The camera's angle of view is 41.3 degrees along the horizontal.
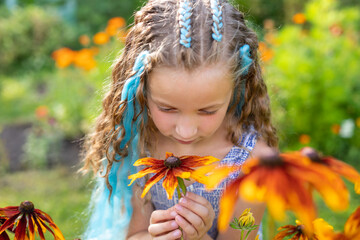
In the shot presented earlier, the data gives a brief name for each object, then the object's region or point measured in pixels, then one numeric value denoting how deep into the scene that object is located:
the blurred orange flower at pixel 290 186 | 0.56
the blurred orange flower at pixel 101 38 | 3.87
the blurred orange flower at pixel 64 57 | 4.00
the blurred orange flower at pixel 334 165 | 0.63
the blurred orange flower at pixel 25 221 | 0.83
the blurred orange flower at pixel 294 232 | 0.85
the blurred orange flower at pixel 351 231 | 0.67
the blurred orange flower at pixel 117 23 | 4.01
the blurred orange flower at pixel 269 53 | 3.72
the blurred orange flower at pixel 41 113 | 3.68
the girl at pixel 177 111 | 1.15
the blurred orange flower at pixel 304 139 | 3.52
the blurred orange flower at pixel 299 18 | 3.78
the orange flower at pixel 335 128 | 3.56
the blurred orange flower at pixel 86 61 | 3.83
